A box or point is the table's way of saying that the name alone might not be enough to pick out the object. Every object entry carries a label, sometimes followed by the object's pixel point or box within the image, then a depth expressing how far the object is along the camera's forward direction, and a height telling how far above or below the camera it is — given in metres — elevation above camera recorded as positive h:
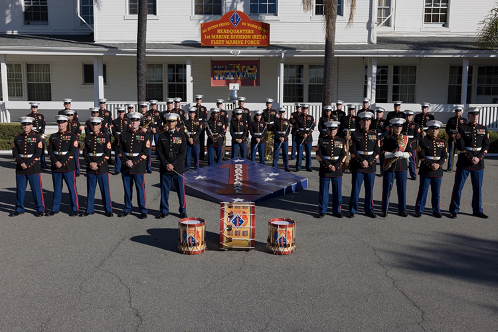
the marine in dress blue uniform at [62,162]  10.77 -1.59
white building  21.73 +1.42
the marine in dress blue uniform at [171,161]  10.65 -1.54
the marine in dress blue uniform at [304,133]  15.73 -1.36
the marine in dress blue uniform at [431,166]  10.73 -1.56
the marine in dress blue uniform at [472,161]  10.87 -1.48
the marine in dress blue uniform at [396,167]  10.80 -1.61
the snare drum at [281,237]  8.23 -2.37
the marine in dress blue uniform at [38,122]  15.82 -1.12
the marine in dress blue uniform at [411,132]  14.37 -1.18
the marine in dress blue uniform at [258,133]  15.80 -1.38
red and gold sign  21.94 +2.36
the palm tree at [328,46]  19.31 +1.60
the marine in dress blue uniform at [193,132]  15.30 -1.33
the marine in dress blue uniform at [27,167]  10.73 -1.69
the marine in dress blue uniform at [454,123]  14.08 -0.92
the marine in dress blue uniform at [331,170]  10.72 -1.67
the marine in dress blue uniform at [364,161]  10.84 -1.51
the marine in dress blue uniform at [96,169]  10.73 -1.71
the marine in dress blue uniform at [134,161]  10.66 -1.53
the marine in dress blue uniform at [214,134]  15.52 -1.40
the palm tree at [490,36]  21.22 +2.20
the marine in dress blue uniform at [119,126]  15.29 -1.17
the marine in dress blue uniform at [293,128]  15.92 -1.22
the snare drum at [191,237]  8.24 -2.38
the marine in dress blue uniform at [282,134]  15.70 -1.39
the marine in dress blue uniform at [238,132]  15.59 -1.35
